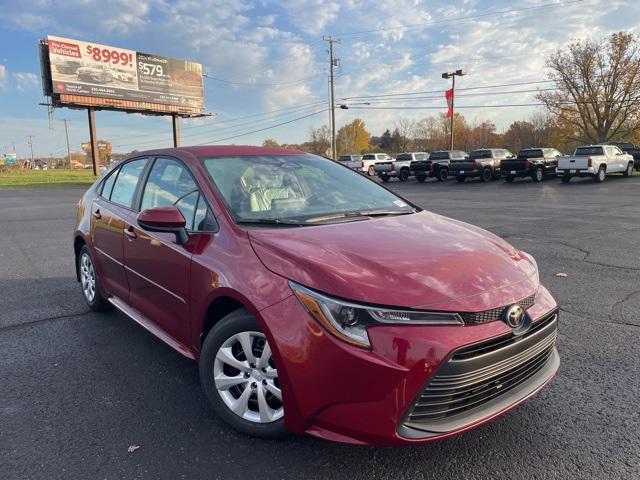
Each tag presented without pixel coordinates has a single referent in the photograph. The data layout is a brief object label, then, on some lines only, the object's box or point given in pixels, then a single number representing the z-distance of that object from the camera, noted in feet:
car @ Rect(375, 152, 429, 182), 109.70
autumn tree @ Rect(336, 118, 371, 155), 303.27
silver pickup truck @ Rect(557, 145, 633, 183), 80.69
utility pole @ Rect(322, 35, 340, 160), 143.89
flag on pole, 131.64
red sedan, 6.82
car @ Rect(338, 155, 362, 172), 126.96
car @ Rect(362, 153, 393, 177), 129.90
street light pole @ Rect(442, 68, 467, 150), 136.71
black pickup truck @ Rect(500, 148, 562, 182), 87.45
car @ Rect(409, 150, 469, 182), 101.71
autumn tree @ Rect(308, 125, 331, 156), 311.50
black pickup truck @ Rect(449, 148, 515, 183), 93.66
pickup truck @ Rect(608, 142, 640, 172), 102.22
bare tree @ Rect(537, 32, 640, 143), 139.64
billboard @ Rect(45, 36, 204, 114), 114.73
